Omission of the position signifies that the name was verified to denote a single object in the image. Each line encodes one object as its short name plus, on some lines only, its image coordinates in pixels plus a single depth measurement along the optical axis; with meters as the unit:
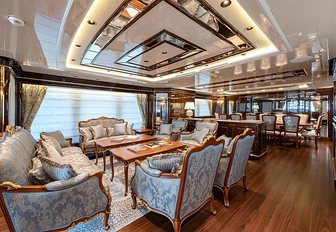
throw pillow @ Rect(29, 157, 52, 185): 1.59
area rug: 1.81
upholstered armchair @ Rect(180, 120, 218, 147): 4.30
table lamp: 7.29
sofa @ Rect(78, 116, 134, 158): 4.30
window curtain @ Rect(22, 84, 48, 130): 4.36
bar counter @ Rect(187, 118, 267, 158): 4.25
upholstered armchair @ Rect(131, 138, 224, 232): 1.56
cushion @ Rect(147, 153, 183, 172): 1.77
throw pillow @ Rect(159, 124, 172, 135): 5.66
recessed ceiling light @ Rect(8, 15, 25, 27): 1.74
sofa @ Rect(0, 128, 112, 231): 1.27
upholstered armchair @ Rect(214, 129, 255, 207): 2.20
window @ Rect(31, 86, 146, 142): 4.77
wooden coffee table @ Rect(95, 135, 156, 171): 3.55
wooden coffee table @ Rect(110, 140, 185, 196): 2.58
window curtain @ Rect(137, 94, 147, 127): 7.09
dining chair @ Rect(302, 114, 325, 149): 5.56
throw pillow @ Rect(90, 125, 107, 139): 4.66
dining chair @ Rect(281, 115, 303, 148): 5.34
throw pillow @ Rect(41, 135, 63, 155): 2.83
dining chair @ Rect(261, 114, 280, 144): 5.63
